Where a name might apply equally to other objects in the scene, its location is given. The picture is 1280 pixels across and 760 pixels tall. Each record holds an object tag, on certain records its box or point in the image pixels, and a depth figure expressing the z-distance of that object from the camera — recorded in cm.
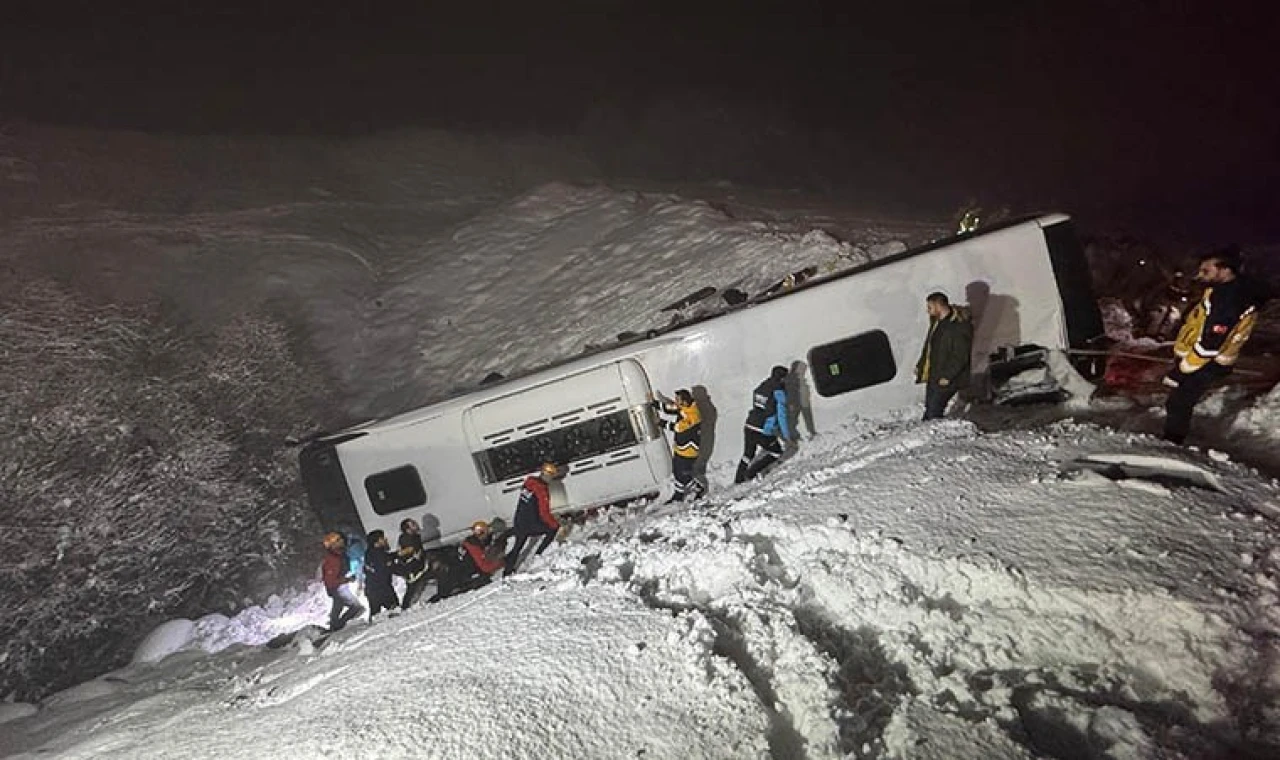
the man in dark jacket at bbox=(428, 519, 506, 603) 759
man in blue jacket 680
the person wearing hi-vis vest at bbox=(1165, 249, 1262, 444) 473
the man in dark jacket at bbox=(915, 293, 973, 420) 613
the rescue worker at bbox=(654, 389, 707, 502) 700
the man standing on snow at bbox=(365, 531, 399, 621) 774
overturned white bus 649
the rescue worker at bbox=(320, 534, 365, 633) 813
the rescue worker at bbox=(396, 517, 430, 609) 773
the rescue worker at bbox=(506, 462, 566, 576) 734
